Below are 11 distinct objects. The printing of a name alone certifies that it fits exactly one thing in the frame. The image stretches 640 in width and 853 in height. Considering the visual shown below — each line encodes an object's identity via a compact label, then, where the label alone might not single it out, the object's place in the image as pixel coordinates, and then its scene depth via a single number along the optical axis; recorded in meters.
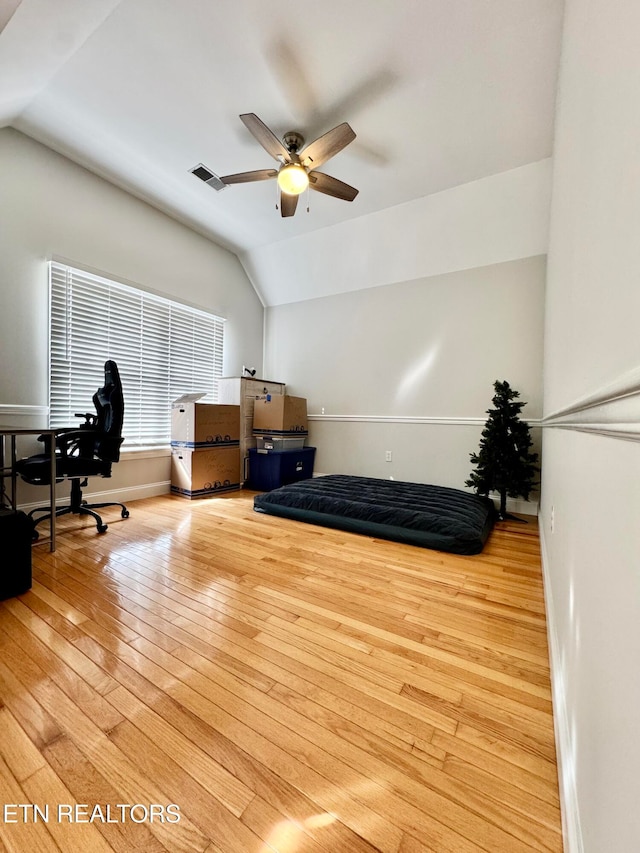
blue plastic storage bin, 3.94
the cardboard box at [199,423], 3.56
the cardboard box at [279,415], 4.04
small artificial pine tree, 2.93
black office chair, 2.39
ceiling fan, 2.10
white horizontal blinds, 2.94
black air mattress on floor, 2.25
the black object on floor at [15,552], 1.55
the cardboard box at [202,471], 3.60
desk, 2.08
